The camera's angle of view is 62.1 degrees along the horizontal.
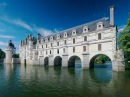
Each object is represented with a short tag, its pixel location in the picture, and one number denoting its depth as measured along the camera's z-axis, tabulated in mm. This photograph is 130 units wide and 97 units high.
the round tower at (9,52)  71319
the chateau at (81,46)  27234
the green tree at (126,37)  17500
